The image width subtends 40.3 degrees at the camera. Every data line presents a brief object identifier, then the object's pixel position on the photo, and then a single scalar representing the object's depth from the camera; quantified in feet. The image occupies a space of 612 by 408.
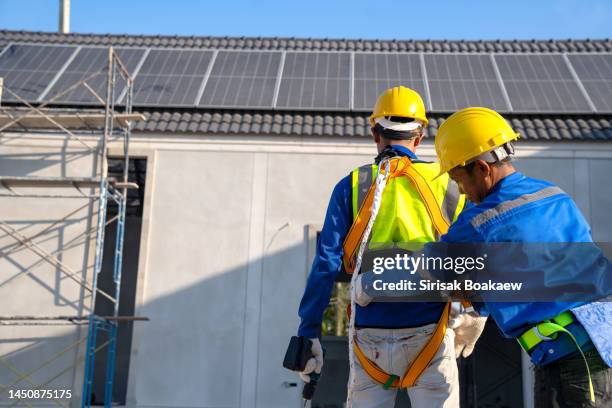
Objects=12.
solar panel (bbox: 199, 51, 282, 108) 37.91
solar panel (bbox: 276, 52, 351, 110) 37.86
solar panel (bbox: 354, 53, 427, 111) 38.54
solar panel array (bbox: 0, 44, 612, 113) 37.91
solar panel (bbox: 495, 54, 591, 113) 37.60
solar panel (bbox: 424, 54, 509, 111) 37.81
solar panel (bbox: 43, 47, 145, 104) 38.14
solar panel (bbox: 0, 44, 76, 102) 38.99
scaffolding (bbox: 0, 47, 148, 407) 33.32
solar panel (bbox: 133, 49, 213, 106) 38.19
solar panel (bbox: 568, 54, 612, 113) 38.17
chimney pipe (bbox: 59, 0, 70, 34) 65.72
